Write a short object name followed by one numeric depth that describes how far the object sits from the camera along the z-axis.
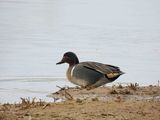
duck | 20.52
